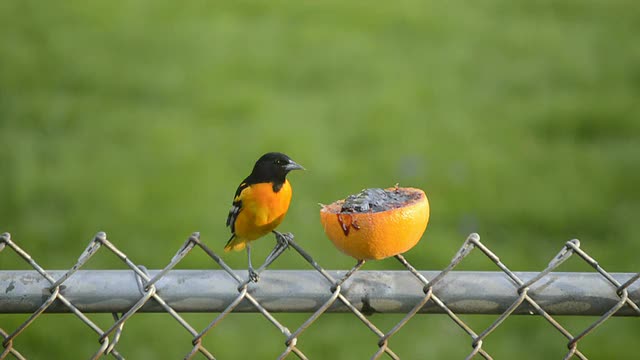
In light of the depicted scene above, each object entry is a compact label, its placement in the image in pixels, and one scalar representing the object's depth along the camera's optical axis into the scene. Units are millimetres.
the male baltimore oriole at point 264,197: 5895
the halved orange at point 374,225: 4152
